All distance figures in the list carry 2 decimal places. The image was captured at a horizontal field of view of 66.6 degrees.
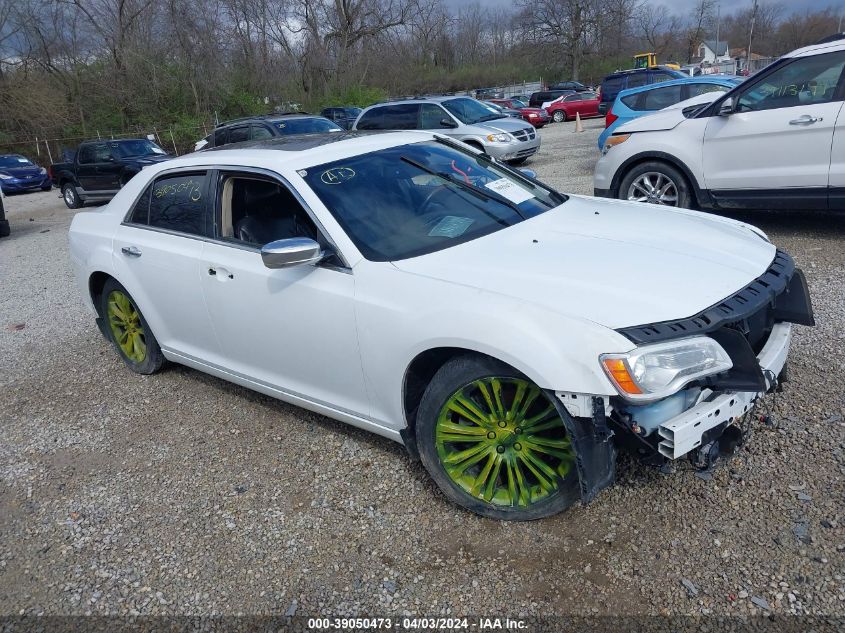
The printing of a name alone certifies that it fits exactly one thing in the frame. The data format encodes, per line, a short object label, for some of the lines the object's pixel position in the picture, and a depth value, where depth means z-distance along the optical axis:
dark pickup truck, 15.47
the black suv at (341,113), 24.95
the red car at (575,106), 29.94
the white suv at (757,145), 5.81
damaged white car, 2.43
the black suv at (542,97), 34.06
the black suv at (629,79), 17.31
